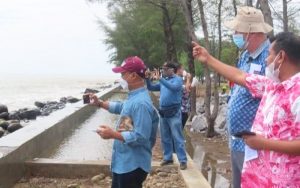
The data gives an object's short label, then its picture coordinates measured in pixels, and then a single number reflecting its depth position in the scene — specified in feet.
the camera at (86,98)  15.62
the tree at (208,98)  43.39
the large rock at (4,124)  55.29
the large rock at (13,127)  53.09
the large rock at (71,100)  98.63
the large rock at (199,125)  49.02
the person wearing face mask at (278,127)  8.67
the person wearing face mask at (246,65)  12.51
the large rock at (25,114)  70.79
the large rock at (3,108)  74.18
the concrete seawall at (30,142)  21.85
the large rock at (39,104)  98.99
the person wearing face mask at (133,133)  12.77
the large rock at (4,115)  68.98
